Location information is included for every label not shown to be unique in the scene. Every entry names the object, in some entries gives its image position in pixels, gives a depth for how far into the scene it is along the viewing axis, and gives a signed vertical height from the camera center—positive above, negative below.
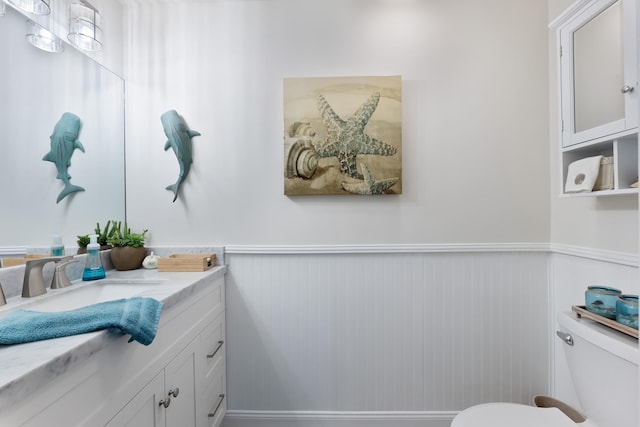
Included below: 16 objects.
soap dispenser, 1.46 -0.23
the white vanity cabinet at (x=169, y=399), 0.96 -0.64
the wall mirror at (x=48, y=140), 1.18 +0.34
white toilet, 1.01 -0.60
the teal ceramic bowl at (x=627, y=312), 1.05 -0.33
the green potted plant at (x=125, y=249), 1.67 -0.17
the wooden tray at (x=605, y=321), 1.03 -0.38
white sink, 1.10 -0.32
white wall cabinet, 1.11 +0.52
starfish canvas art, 1.70 +0.45
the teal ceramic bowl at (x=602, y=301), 1.15 -0.32
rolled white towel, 1.26 +0.18
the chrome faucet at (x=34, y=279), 1.16 -0.23
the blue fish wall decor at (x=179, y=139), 1.75 +0.44
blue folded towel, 0.76 -0.28
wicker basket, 1.24 +0.16
